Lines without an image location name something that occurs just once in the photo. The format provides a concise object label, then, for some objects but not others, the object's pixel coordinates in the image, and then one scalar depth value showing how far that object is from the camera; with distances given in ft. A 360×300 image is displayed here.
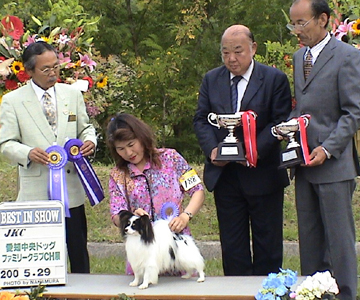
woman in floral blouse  25.46
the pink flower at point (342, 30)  29.25
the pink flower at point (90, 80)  33.72
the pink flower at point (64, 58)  32.42
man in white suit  27.61
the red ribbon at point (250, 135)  26.50
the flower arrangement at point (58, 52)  31.68
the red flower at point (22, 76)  31.37
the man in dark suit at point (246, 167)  27.66
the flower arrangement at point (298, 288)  21.33
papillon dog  23.62
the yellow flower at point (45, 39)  33.01
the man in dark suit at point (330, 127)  24.76
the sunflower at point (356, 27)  29.30
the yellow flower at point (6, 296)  21.46
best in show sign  24.49
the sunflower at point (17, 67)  31.48
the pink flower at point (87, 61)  33.51
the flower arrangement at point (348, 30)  29.21
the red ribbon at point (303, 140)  24.99
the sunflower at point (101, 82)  35.49
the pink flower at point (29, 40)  32.08
